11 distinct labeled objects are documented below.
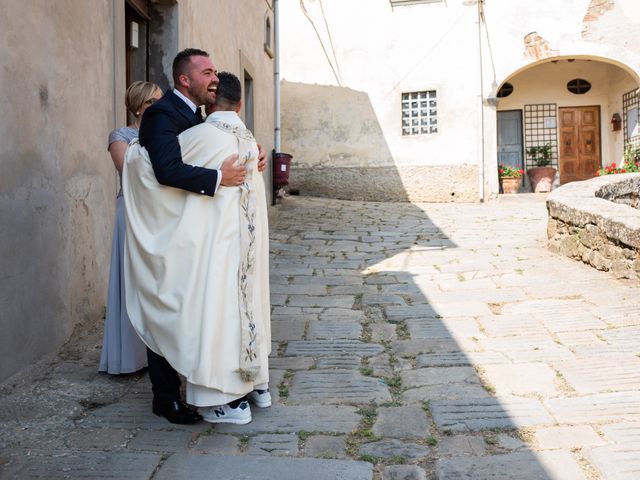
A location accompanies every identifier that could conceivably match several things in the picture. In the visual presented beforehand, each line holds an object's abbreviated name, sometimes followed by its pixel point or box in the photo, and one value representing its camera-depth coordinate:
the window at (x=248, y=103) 10.27
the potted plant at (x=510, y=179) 14.91
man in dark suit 2.66
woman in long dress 3.38
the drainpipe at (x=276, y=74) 12.12
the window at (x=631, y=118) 14.82
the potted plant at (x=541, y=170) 15.58
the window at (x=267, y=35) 11.45
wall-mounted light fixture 15.53
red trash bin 11.38
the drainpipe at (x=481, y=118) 13.95
